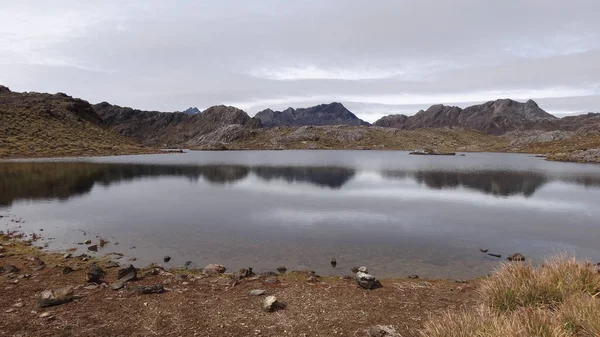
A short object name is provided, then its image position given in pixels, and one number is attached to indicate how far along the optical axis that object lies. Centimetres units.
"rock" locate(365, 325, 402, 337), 1153
